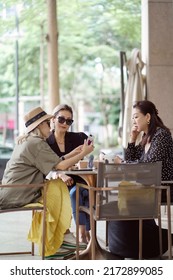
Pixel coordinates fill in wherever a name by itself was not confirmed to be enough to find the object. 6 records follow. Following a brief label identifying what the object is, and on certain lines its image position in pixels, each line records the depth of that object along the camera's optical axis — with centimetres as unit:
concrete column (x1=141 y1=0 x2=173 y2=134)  851
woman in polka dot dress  557
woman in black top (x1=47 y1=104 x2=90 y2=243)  629
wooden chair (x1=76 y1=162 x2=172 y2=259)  491
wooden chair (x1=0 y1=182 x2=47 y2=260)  541
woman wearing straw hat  546
